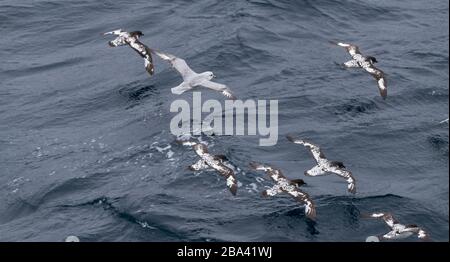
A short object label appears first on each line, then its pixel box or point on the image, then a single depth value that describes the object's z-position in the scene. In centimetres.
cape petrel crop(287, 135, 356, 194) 3566
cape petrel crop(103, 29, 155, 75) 4153
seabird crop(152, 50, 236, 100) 4069
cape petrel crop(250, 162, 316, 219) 3397
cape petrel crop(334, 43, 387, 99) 4257
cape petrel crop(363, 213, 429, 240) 3231
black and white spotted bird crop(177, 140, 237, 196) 3516
